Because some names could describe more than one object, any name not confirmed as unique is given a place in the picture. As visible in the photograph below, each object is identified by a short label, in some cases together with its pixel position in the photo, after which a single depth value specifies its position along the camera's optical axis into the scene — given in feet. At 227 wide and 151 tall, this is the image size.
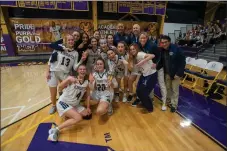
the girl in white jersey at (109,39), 11.08
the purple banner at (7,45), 27.90
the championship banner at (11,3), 25.24
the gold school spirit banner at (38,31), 28.66
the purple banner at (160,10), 33.46
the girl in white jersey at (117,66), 10.08
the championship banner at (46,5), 28.04
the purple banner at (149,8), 32.25
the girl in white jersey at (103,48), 10.22
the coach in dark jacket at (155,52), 9.67
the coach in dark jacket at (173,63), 9.69
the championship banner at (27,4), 26.77
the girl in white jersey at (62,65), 9.32
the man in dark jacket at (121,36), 11.72
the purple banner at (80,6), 29.19
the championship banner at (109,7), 31.55
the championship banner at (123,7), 31.81
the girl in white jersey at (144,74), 9.72
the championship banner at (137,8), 32.26
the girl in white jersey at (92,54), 10.53
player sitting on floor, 8.22
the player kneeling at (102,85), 9.28
